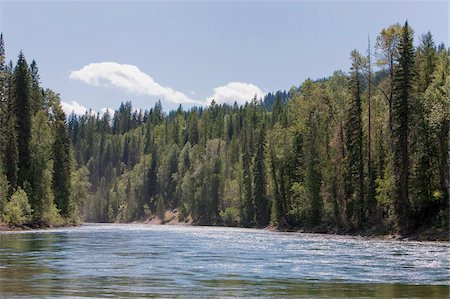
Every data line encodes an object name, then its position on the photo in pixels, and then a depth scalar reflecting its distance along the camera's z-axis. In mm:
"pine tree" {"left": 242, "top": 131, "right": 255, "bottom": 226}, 116625
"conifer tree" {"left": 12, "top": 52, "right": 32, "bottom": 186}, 84688
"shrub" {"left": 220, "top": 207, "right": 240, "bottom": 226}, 125688
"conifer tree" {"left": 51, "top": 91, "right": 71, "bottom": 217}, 97375
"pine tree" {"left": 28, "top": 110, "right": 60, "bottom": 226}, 82625
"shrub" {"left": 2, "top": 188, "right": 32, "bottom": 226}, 71188
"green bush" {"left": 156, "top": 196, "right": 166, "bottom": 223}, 172250
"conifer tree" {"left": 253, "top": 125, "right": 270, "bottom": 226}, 111062
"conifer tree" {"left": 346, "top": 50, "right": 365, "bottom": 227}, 70312
